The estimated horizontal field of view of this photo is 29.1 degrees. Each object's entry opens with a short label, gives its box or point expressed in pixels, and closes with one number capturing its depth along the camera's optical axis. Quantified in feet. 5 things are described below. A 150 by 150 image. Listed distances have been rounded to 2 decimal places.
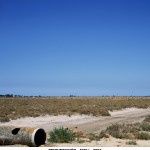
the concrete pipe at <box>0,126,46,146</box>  37.68
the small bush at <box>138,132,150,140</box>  48.61
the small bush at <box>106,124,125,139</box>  50.61
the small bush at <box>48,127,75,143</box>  44.11
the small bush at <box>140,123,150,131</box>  61.48
